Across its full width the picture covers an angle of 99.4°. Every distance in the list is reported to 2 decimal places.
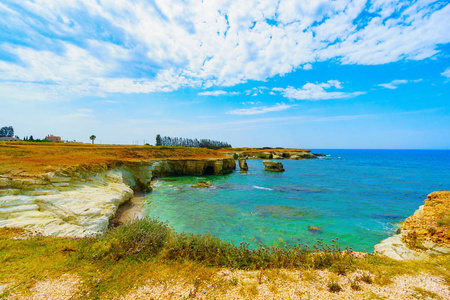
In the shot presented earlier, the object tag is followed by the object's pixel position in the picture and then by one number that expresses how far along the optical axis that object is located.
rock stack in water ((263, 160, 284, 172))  49.12
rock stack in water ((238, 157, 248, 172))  48.09
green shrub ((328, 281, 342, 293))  4.80
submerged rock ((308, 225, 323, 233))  14.09
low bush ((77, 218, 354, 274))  5.88
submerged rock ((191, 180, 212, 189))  28.57
